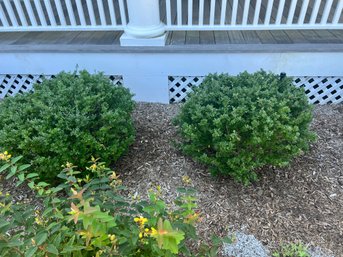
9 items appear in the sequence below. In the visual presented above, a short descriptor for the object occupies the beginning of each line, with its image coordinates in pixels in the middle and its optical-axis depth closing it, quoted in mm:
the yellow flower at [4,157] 1443
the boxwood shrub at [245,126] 2160
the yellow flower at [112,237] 1197
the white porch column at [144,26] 3111
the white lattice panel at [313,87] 3408
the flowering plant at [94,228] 1067
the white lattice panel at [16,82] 3677
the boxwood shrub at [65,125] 2221
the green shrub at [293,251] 2002
